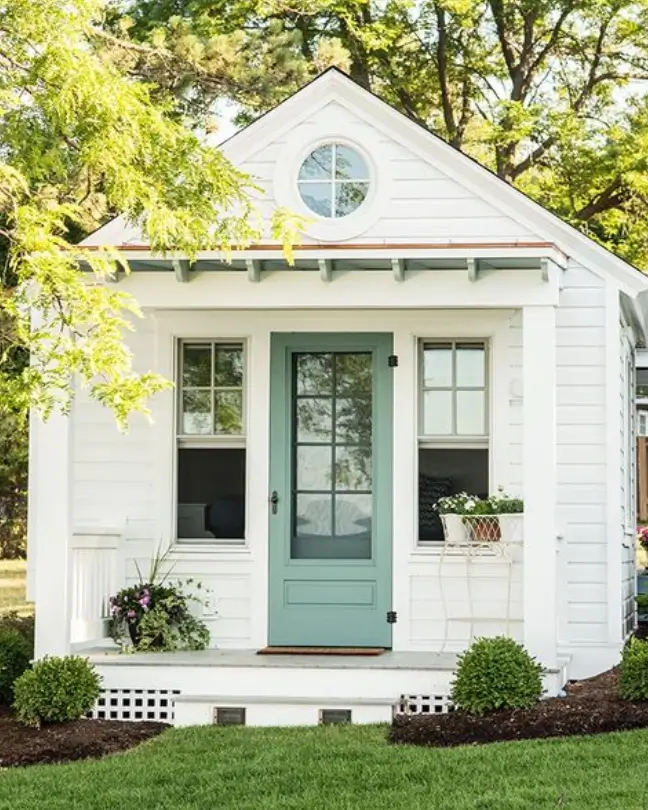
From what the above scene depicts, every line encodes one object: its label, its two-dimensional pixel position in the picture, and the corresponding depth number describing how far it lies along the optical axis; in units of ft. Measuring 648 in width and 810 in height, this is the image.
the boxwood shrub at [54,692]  31.73
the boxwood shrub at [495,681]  30.81
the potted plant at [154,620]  35.70
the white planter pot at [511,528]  34.71
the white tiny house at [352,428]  35.60
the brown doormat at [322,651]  35.70
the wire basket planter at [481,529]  34.76
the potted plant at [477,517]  34.83
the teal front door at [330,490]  36.76
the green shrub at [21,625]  38.29
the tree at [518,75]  69.10
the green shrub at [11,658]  34.19
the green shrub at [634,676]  30.55
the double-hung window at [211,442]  37.63
